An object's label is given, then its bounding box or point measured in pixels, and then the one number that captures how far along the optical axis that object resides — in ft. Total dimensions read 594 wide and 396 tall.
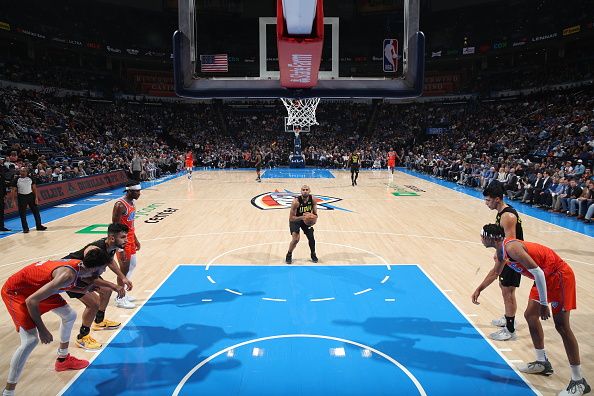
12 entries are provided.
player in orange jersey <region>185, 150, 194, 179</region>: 77.00
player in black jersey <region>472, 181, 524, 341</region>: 16.33
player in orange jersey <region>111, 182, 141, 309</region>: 20.38
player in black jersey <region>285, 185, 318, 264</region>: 27.09
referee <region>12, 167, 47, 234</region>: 35.96
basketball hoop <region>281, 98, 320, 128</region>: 65.00
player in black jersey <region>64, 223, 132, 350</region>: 14.97
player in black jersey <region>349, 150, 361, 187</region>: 68.65
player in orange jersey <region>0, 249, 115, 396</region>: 13.21
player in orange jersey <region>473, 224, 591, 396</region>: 13.74
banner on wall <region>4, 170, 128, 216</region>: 48.30
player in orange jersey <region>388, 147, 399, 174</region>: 80.79
